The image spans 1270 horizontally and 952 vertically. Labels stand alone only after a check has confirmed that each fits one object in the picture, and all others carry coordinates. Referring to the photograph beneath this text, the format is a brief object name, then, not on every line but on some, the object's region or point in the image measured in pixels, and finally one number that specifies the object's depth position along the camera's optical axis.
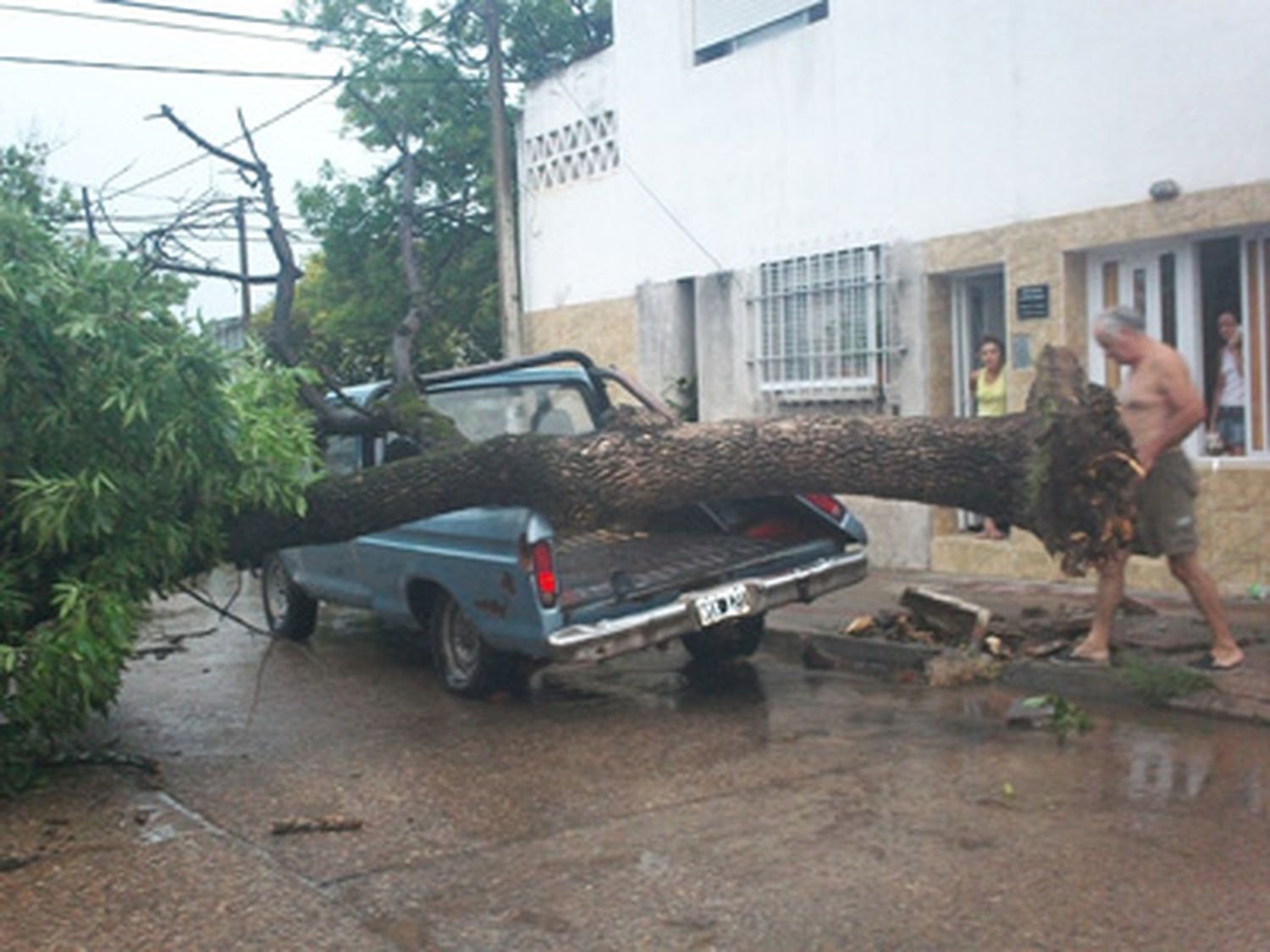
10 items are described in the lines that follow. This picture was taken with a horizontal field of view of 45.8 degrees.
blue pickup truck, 7.52
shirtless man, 7.60
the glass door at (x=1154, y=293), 10.49
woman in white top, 10.22
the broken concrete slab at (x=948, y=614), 8.80
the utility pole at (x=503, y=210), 16.20
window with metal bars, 12.73
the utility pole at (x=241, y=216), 8.53
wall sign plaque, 11.29
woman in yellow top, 11.44
